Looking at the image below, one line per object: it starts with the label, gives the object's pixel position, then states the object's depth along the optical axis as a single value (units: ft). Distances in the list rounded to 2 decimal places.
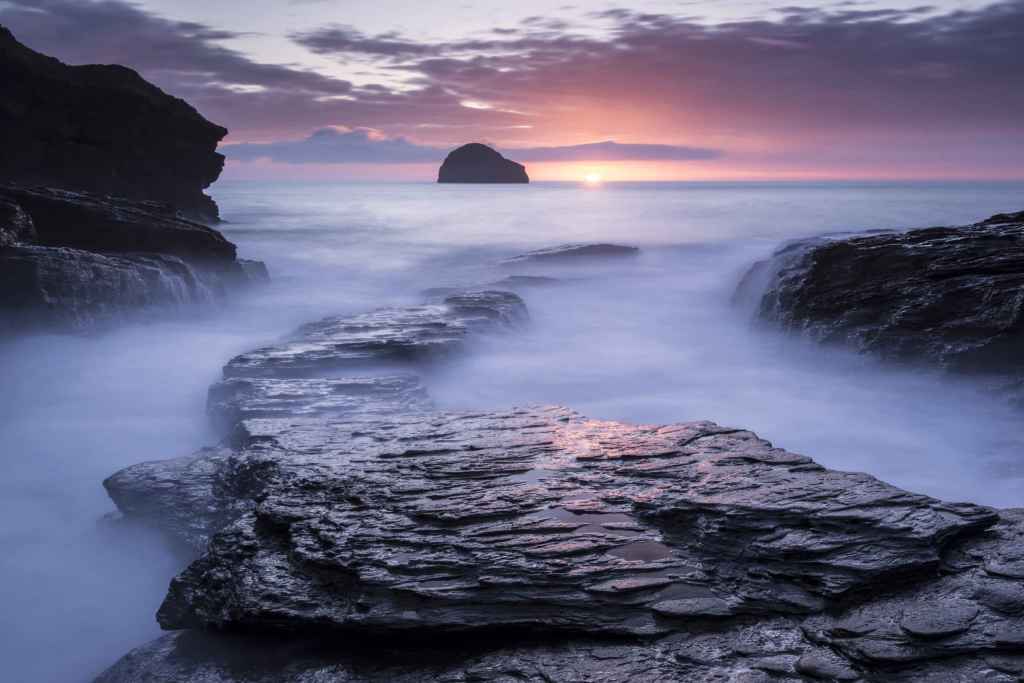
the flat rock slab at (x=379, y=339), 34.19
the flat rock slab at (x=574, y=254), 79.77
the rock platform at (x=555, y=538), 12.94
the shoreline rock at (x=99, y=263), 44.75
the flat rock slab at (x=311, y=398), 27.81
